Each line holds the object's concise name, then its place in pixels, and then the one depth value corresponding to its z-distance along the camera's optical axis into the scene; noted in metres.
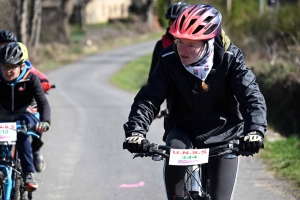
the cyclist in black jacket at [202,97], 8.86
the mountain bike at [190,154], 8.50
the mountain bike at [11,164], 12.92
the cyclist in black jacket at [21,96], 13.58
